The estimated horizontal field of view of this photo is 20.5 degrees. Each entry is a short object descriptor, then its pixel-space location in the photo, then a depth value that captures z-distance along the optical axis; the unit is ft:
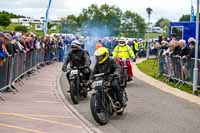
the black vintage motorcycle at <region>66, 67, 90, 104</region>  51.49
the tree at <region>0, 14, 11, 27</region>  208.64
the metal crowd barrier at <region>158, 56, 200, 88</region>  65.60
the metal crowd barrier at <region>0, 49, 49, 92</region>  54.21
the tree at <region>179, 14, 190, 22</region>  285.62
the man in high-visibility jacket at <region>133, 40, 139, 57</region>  151.92
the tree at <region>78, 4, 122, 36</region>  247.50
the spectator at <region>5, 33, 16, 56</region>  60.20
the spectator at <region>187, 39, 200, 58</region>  66.44
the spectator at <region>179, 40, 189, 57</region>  70.13
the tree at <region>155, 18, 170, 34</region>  272.51
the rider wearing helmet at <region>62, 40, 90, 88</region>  54.54
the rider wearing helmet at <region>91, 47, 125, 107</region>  42.22
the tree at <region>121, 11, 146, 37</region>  247.50
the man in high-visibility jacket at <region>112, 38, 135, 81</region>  70.44
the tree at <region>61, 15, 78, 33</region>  259.19
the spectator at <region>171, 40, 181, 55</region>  73.39
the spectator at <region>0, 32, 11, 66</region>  52.65
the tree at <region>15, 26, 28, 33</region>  179.01
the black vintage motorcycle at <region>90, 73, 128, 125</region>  39.70
